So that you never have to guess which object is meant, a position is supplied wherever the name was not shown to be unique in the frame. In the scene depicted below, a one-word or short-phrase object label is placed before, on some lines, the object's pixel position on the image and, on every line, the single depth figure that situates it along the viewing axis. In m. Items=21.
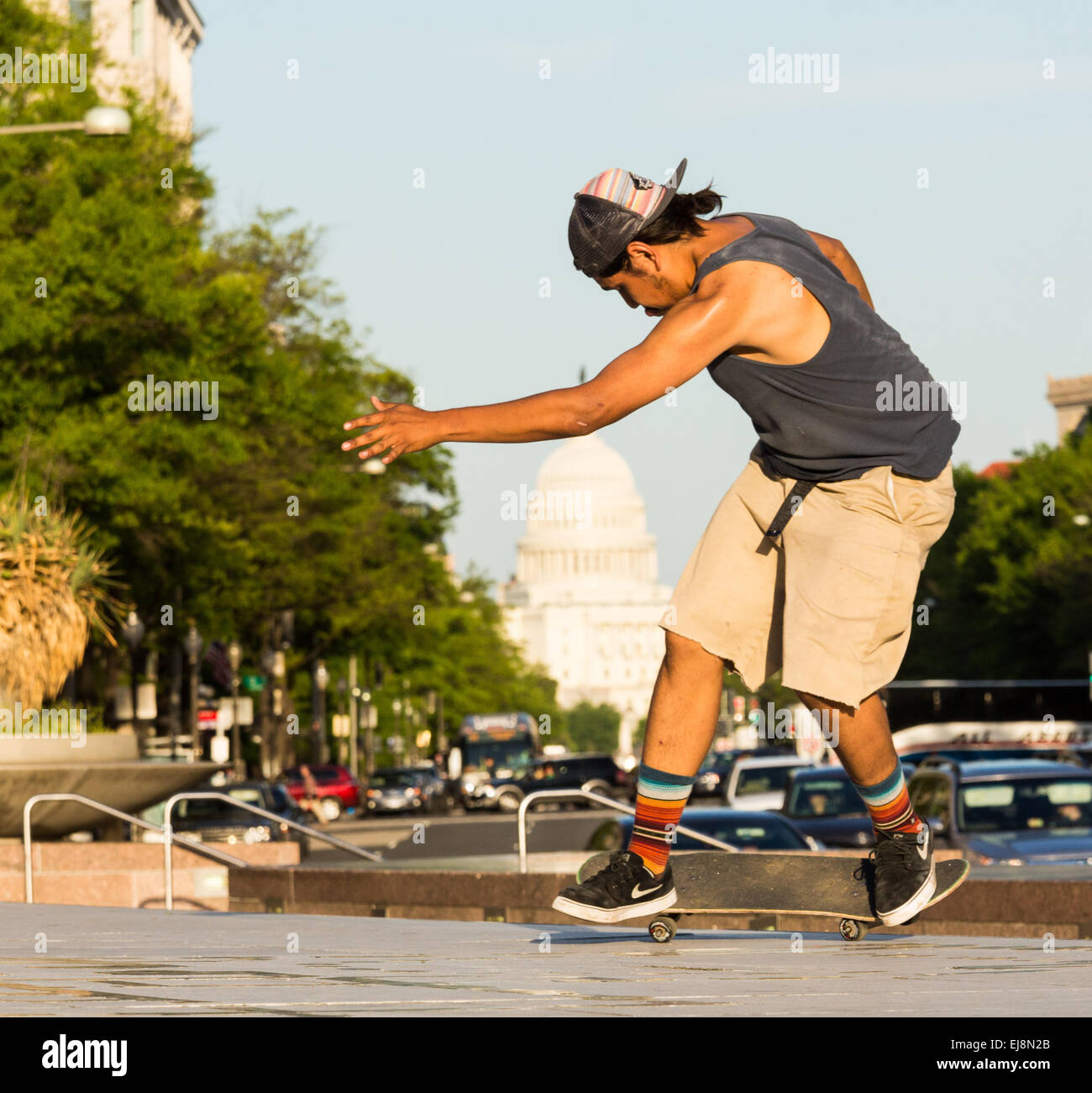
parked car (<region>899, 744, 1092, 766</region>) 42.12
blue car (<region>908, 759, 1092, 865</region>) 16.00
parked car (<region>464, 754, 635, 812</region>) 63.62
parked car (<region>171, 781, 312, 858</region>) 26.94
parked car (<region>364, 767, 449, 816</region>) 59.44
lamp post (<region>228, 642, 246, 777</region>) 55.41
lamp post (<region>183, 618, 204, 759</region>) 42.34
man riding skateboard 5.67
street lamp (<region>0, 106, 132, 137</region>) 22.88
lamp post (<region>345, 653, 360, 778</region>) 73.88
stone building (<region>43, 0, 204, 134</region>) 63.25
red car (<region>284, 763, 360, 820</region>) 57.91
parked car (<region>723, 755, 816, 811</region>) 30.72
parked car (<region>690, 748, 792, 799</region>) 46.69
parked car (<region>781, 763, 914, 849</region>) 21.73
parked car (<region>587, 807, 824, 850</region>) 18.06
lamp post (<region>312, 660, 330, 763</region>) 63.24
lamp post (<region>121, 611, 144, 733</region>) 35.84
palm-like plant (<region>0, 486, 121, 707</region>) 19.73
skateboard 6.29
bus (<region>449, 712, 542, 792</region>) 74.44
